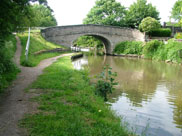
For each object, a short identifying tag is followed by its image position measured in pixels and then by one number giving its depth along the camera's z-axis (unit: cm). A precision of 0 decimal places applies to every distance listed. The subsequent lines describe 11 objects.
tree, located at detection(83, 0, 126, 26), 3853
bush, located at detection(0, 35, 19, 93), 722
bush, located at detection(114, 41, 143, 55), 3100
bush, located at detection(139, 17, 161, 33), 3117
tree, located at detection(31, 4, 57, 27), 4616
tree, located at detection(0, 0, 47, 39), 654
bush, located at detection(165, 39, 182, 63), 2305
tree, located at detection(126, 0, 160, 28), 3875
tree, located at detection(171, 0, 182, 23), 5273
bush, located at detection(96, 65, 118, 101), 748
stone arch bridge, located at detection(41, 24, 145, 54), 2981
